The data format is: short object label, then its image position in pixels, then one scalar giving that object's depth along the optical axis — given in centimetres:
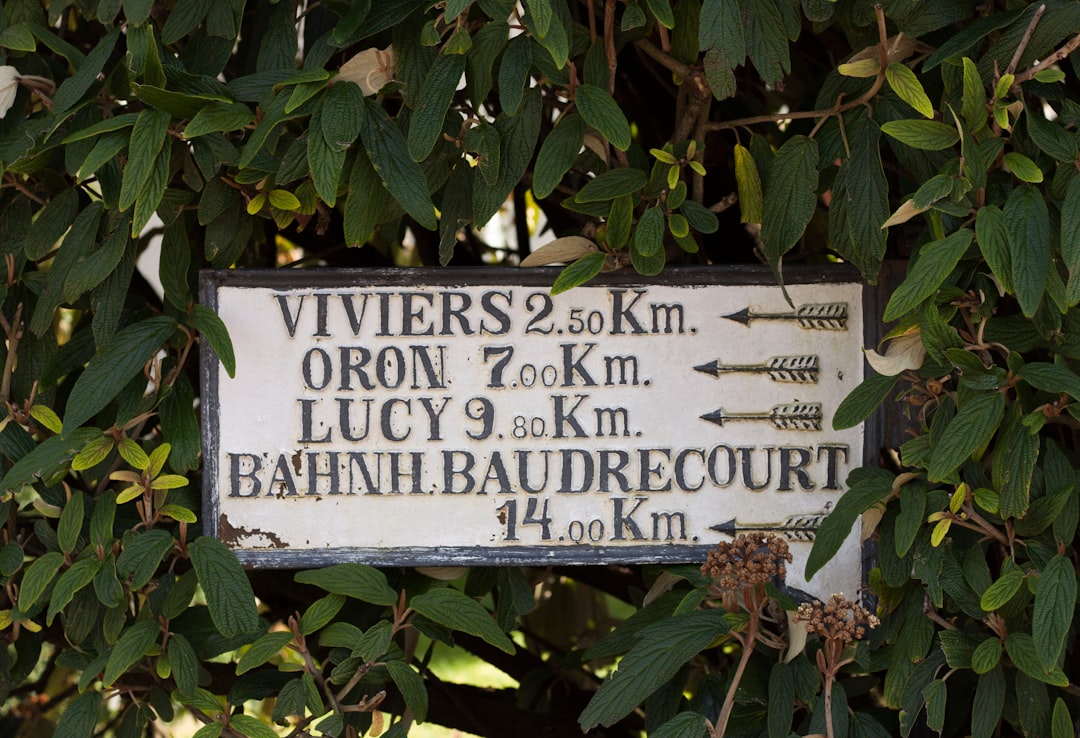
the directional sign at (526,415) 323
